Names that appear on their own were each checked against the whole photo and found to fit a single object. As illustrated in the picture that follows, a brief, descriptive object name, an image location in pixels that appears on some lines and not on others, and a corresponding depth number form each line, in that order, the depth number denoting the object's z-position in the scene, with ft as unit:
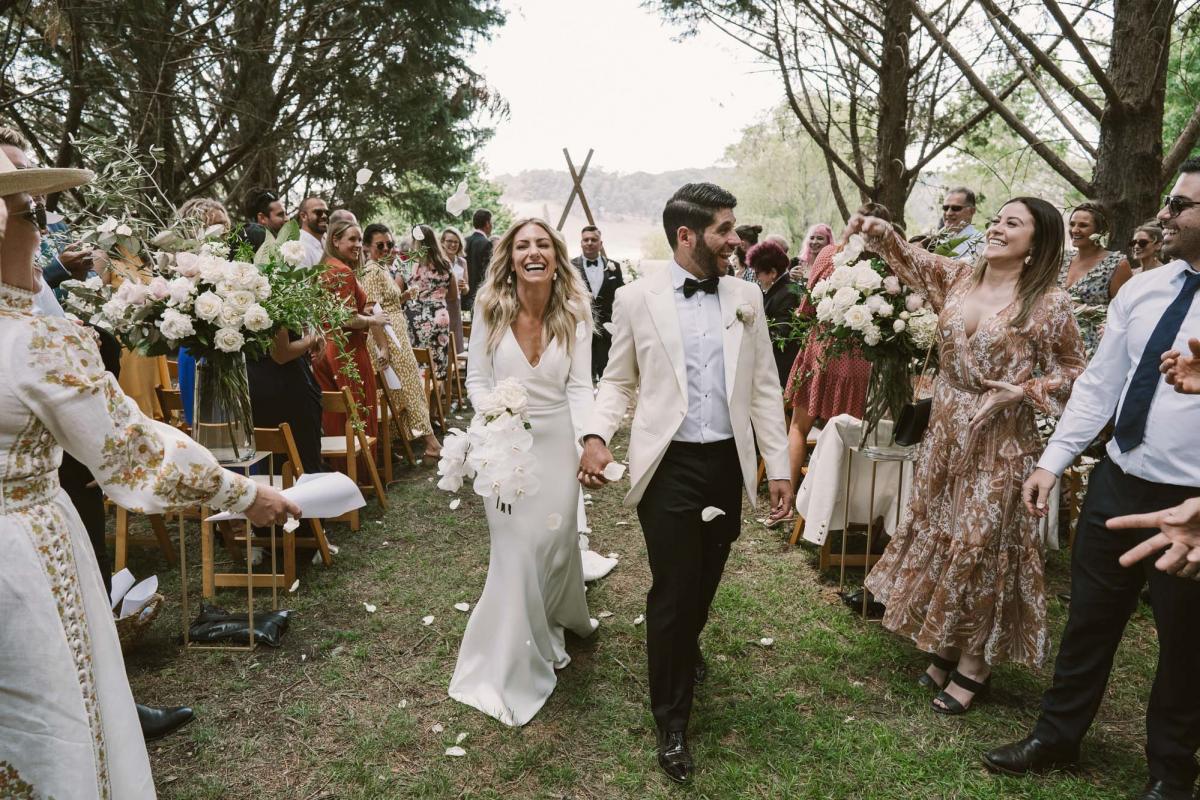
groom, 10.82
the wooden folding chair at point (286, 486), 15.07
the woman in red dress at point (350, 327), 20.92
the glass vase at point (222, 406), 12.53
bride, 12.17
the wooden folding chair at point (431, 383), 27.27
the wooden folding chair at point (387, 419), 24.08
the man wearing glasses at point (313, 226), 21.85
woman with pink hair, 26.99
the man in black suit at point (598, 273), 34.58
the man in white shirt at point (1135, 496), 9.02
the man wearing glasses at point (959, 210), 21.79
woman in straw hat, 6.03
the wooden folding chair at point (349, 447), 18.49
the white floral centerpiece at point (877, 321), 13.35
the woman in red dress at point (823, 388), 19.03
